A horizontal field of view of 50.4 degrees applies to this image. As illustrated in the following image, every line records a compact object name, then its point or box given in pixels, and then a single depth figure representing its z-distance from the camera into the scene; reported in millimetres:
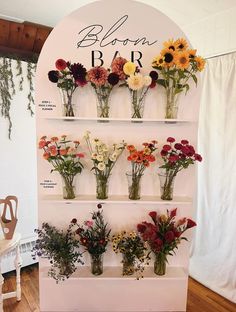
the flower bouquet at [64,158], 1424
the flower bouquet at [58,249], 1478
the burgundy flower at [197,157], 1407
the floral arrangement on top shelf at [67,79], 1380
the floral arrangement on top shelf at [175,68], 1351
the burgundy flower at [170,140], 1473
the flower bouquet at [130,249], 1512
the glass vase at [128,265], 1544
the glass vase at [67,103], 1472
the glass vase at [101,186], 1505
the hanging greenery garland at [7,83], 2430
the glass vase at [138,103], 1493
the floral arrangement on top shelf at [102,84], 1370
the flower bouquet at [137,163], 1429
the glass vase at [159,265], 1572
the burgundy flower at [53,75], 1414
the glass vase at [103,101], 1456
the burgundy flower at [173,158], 1402
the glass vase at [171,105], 1486
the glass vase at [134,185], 1521
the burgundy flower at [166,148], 1454
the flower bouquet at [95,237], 1507
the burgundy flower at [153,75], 1434
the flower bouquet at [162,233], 1474
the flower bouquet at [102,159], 1429
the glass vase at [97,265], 1560
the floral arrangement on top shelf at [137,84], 1381
